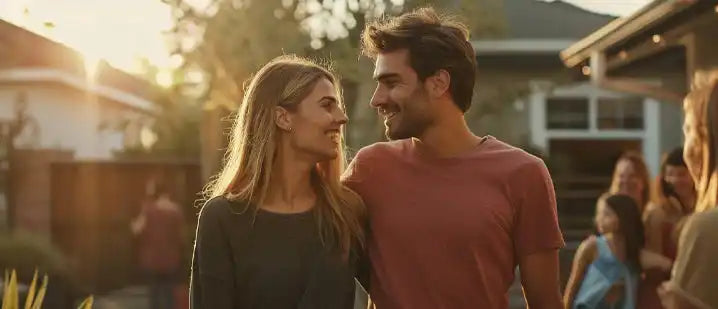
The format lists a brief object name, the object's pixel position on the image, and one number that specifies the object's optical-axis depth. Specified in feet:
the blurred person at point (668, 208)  21.91
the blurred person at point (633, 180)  24.13
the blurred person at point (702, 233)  10.28
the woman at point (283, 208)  11.46
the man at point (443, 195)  12.05
